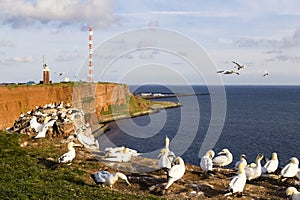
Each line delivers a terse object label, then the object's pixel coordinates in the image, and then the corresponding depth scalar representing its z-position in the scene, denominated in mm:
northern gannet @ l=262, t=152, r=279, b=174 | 17859
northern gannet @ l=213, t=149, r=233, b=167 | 18938
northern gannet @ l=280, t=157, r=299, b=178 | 16594
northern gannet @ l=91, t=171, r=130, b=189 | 14086
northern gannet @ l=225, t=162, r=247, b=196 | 14086
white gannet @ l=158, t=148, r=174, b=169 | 16547
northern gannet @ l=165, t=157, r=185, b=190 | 14594
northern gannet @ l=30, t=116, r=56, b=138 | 23145
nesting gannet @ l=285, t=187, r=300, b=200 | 13320
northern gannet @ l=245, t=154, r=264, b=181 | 16172
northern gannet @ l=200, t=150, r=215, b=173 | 16812
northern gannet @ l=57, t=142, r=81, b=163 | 16469
